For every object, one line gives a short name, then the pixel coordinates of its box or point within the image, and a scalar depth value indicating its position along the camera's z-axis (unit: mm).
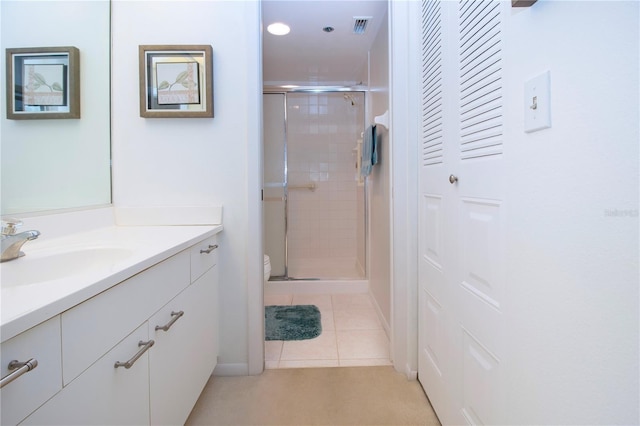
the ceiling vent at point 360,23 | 2162
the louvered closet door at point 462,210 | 930
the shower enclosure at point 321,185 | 3609
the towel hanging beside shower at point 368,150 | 2376
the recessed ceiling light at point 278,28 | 2244
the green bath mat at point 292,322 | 2160
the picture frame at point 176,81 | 1607
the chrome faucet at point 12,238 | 925
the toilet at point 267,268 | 2705
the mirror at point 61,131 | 1121
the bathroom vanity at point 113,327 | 570
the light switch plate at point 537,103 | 698
